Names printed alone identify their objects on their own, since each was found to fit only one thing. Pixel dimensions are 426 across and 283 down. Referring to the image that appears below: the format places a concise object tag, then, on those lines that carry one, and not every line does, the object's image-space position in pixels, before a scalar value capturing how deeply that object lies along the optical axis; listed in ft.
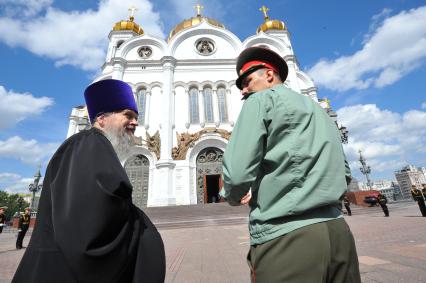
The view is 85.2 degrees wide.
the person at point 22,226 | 26.94
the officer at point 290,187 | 3.36
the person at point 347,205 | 38.42
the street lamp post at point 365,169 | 71.51
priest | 3.51
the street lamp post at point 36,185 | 60.69
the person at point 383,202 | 34.12
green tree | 192.03
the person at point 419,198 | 30.32
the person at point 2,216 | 29.14
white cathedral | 58.23
